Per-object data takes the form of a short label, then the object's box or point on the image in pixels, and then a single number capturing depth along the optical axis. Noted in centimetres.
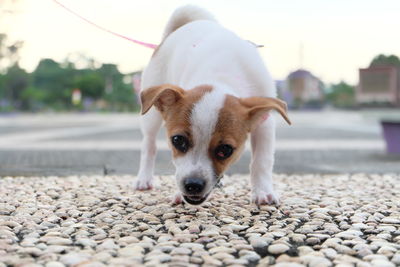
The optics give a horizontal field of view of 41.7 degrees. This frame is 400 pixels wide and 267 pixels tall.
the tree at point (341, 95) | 3934
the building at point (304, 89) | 3788
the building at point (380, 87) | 2741
